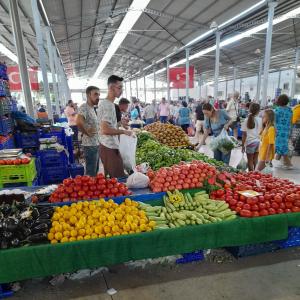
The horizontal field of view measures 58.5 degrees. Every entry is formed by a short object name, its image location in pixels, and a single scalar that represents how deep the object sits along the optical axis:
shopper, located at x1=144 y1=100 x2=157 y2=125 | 14.00
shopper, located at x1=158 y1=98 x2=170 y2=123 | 13.94
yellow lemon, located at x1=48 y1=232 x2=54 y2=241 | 2.44
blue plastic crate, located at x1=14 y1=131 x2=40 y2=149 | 5.96
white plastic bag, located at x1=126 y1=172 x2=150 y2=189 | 3.51
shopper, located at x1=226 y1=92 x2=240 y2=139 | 10.48
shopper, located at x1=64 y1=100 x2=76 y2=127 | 9.15
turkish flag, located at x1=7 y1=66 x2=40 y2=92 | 11.51
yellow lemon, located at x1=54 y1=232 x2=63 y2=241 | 2.42
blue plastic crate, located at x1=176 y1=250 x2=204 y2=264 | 3.13
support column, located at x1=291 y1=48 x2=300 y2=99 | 15.36
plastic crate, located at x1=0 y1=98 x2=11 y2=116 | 5.43
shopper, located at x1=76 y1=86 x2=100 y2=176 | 4.36
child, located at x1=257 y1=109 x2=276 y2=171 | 5.10
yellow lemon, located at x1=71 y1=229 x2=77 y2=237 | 2.46
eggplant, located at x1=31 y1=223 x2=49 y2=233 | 2.50
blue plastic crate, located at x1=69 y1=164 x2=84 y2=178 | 5.42
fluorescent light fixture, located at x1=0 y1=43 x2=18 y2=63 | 14.32
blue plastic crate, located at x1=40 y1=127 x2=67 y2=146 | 6.33
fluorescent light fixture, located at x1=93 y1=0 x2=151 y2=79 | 10.36
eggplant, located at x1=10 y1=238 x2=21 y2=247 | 2.35
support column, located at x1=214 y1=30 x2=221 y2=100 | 11.05
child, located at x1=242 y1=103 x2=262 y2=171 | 5.25
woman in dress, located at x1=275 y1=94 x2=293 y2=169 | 6.47
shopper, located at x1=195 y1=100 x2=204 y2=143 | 11.50
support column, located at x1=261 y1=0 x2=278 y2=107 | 7.66
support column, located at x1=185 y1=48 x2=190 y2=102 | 14.76
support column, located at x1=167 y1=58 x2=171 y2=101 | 16.70
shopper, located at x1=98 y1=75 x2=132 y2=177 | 3.64
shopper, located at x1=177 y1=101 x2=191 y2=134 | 12.10
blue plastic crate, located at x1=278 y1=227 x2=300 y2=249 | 3.31
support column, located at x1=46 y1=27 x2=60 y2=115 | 9.66
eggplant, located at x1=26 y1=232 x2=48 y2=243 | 2.43
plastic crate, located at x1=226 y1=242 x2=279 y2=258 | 3.18
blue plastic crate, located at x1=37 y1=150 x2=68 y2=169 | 5.25
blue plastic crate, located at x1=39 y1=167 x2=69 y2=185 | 5.36
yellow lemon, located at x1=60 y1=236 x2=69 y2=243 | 2.42
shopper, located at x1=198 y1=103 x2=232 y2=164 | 5.23
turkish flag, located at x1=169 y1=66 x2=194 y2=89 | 15.76
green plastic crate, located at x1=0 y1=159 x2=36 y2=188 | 4.12
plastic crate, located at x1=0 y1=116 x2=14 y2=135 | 5.27
